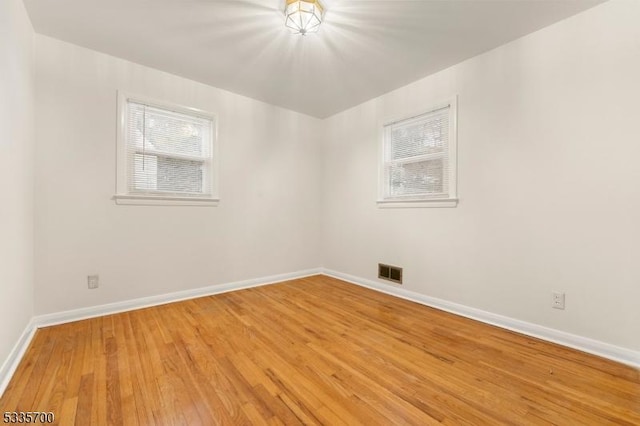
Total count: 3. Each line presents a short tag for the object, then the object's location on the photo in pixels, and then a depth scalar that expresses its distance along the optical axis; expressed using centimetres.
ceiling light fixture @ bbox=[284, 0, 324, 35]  188
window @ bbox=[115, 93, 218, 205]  268
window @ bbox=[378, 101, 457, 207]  279
